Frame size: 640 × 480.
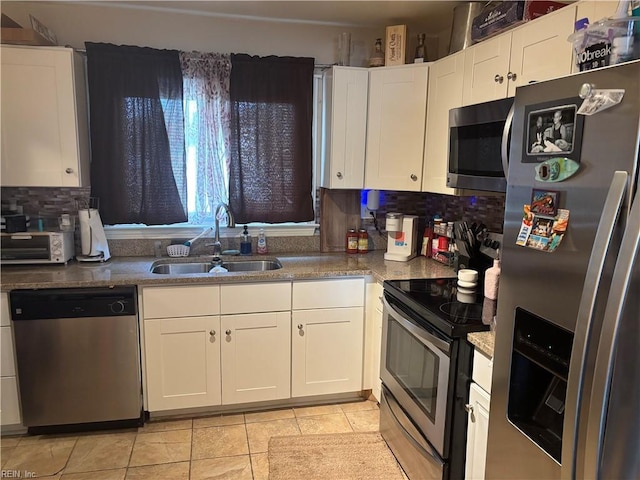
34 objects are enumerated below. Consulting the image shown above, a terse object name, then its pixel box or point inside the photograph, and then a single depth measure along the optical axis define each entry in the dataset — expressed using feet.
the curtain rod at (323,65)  10.26
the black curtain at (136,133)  9.27
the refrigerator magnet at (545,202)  3.90
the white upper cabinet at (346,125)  9.58
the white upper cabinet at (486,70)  6.89
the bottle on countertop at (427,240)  10.35
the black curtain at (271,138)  9.91
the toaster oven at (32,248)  8.77
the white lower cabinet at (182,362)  8.61
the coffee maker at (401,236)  9.92
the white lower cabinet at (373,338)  9.21
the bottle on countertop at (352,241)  10.79
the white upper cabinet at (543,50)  5.70
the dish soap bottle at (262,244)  10.53
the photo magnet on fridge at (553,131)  3.71
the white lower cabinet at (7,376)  8.00
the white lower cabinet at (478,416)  5.58
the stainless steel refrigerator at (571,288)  3.23
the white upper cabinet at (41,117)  8.46
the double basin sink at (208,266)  9.82
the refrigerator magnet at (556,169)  3.72
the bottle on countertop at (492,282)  6.97
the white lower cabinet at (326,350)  9.20
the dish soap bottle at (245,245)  10.46
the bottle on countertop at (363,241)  10.80
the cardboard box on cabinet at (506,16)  6.44
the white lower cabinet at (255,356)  8.91
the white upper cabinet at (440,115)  8.25
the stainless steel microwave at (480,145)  6.31
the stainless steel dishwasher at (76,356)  8.03
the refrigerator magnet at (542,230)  3.83
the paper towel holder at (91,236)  9.21
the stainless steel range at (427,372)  6.09
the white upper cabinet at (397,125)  9.30
